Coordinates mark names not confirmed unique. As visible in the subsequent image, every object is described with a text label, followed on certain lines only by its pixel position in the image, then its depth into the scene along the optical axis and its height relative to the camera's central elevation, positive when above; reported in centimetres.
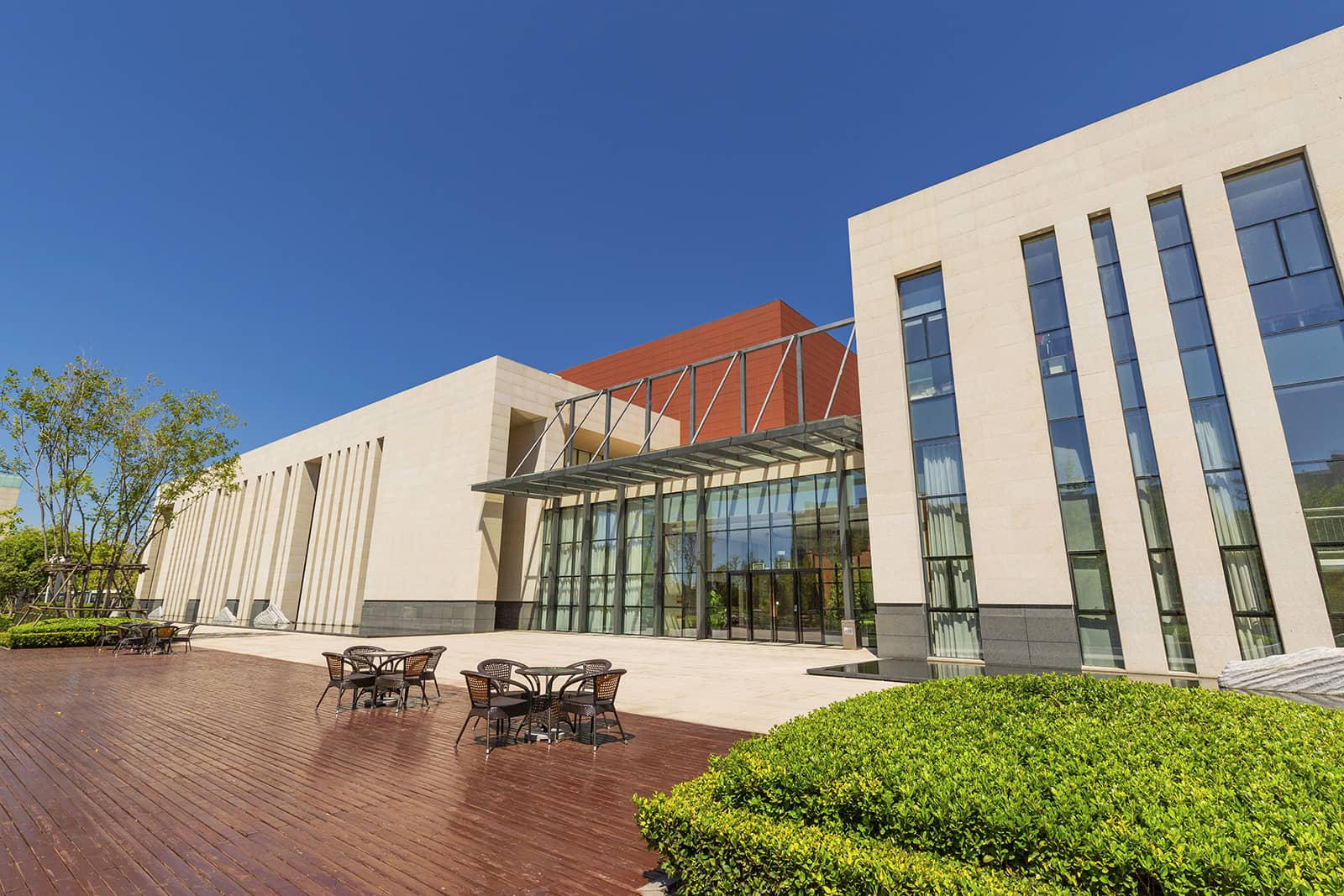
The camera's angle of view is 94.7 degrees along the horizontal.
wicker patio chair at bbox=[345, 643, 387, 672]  1035 -93
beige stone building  1318 +459
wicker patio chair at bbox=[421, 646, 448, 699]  1047 -111
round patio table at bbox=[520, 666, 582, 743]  824 -126
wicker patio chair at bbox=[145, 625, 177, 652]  1891 -109
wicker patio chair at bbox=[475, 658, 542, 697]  879 -103
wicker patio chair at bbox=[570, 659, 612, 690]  909 -99
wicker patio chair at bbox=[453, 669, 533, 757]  802 -134
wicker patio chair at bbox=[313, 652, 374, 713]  998 -125
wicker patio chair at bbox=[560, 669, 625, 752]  823 -129
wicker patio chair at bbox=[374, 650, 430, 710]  1019 -127
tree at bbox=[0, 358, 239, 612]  2341 +615
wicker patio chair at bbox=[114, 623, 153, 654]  1917 -115
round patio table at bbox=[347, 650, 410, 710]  1045 -104
